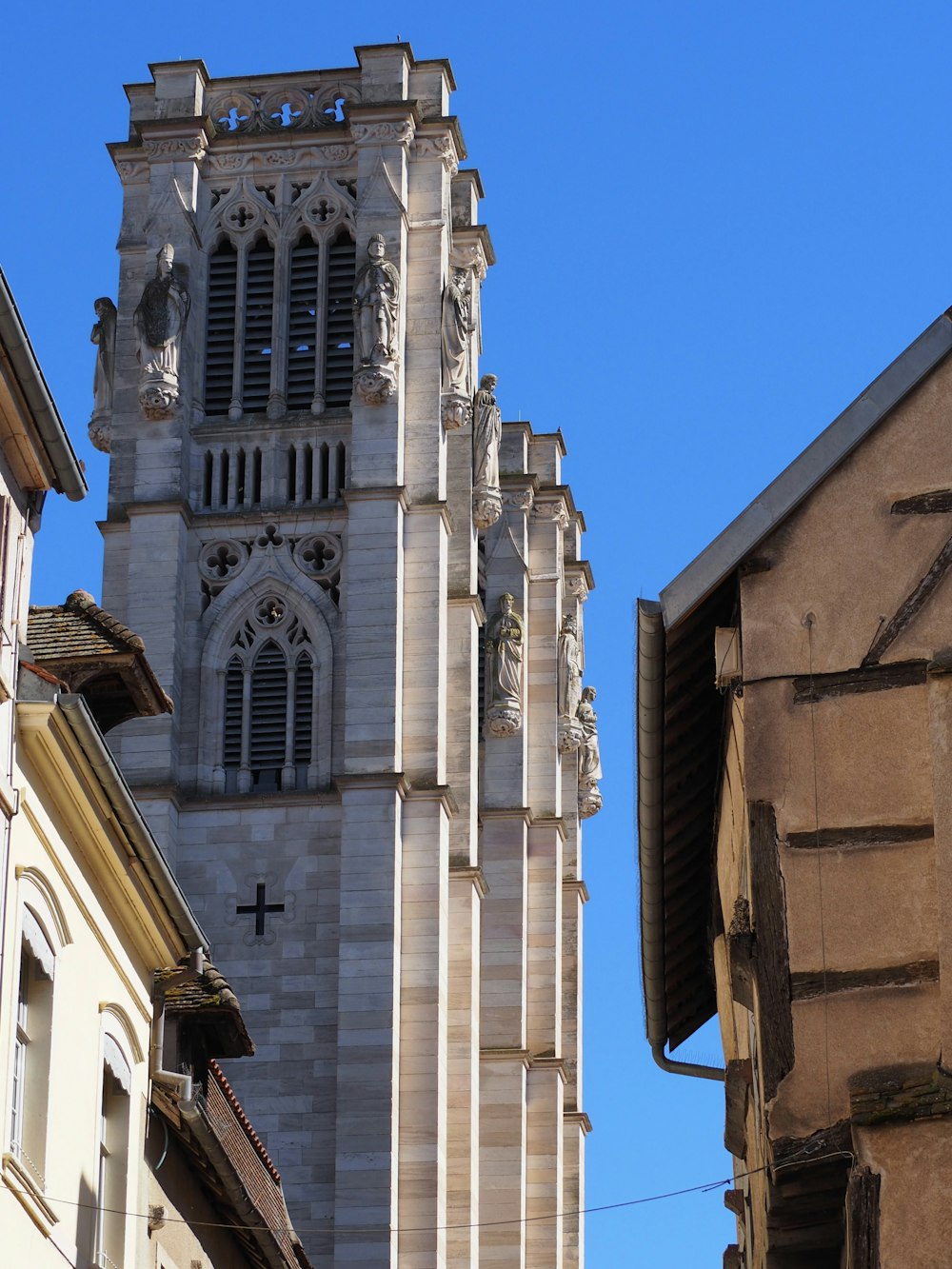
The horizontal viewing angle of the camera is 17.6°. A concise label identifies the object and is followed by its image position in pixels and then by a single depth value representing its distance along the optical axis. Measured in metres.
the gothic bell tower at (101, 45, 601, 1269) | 47.72
